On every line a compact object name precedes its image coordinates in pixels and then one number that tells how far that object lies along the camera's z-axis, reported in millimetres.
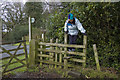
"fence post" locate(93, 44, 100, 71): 4171
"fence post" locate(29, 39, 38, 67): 5133
